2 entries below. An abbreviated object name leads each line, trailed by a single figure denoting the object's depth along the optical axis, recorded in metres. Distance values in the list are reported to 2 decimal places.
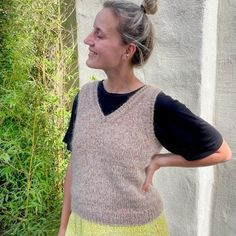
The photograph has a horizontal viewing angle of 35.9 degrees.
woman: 1.23
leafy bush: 2.22
